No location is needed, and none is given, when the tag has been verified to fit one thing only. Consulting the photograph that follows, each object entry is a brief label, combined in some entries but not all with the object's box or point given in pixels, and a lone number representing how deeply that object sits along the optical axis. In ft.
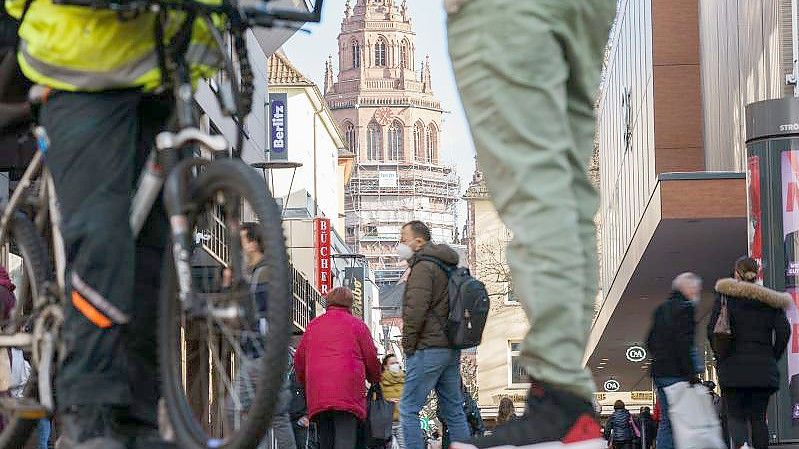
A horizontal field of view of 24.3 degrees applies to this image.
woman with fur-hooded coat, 39.11
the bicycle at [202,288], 13.64
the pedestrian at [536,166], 12.17
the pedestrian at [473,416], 63.41
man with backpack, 36.78
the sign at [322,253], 246.06
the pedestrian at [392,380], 48.75
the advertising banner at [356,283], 291.58
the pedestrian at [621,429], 130.00
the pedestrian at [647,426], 135.78
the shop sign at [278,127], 193.16
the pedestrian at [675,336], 35.06
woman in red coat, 40.65
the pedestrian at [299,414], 51.62
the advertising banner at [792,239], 54.80
